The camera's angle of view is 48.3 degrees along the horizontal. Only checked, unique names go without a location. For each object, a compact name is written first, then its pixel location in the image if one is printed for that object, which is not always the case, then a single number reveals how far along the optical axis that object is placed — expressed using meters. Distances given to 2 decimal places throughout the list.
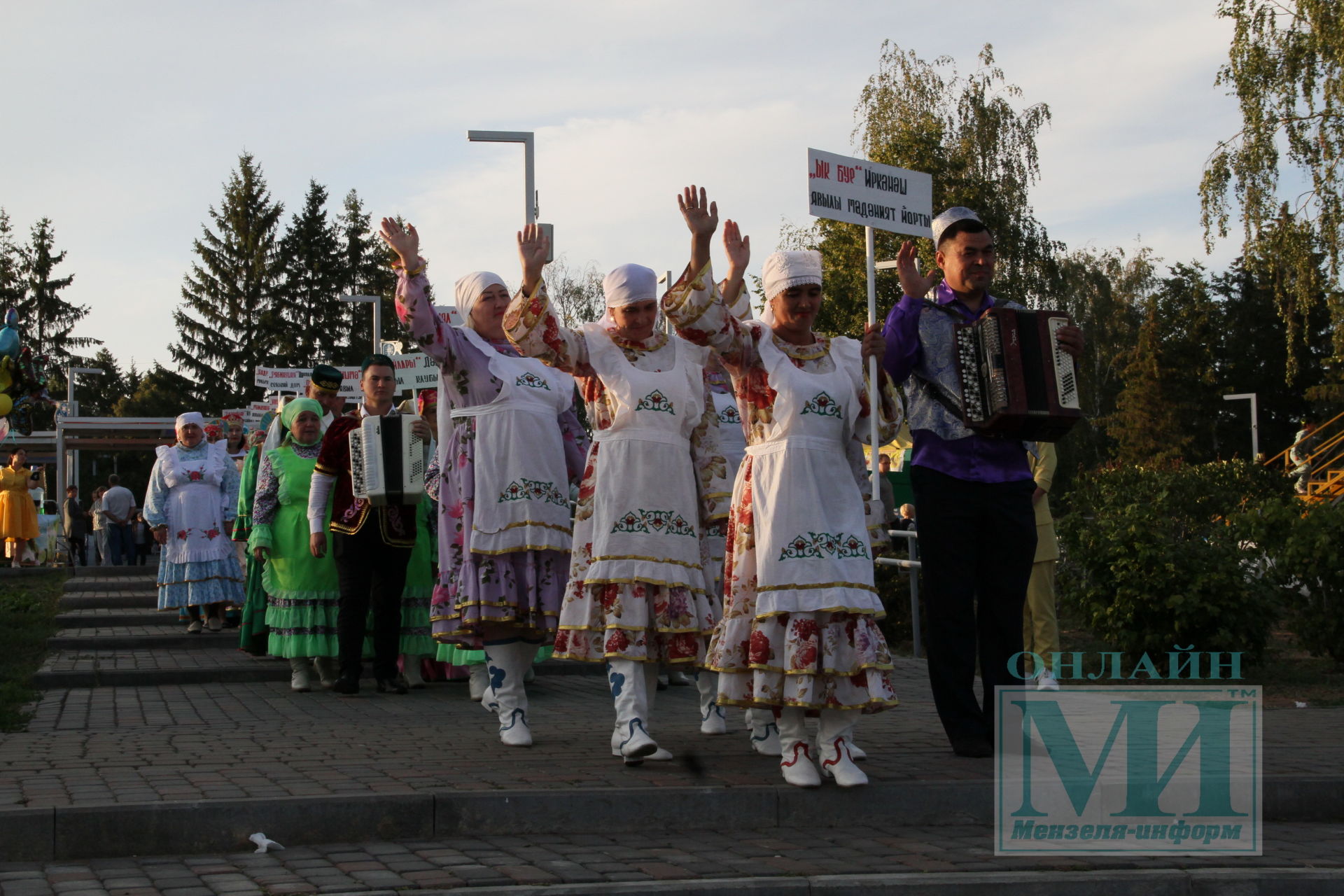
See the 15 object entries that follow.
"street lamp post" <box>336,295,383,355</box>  27.73
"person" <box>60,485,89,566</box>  32.09
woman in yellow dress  25.69
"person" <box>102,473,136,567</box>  28.94
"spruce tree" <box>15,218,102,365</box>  72.88
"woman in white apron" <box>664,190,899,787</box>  5.76
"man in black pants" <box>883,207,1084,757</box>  6.59
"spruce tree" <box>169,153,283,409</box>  65.19
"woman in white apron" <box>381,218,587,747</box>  7.07
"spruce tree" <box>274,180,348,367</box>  65.94
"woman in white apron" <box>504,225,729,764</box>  6.35
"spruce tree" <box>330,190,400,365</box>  66.50
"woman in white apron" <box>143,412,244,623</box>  14.32
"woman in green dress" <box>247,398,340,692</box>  9.91
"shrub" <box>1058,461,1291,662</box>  9.92
